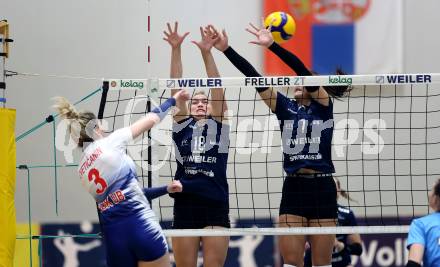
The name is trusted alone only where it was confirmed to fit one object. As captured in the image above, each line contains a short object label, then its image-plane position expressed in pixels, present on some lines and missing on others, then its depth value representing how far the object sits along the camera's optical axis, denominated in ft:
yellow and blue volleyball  44.52
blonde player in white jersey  32.68
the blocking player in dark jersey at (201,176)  40.98
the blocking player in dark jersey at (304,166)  40.98
